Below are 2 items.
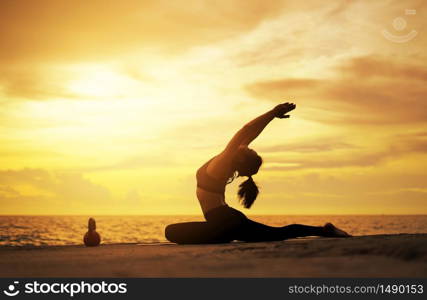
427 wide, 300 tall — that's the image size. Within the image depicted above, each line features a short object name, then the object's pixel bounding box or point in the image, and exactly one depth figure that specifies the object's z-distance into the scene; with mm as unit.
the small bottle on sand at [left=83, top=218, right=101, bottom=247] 8422
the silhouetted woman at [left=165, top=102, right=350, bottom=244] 7707
